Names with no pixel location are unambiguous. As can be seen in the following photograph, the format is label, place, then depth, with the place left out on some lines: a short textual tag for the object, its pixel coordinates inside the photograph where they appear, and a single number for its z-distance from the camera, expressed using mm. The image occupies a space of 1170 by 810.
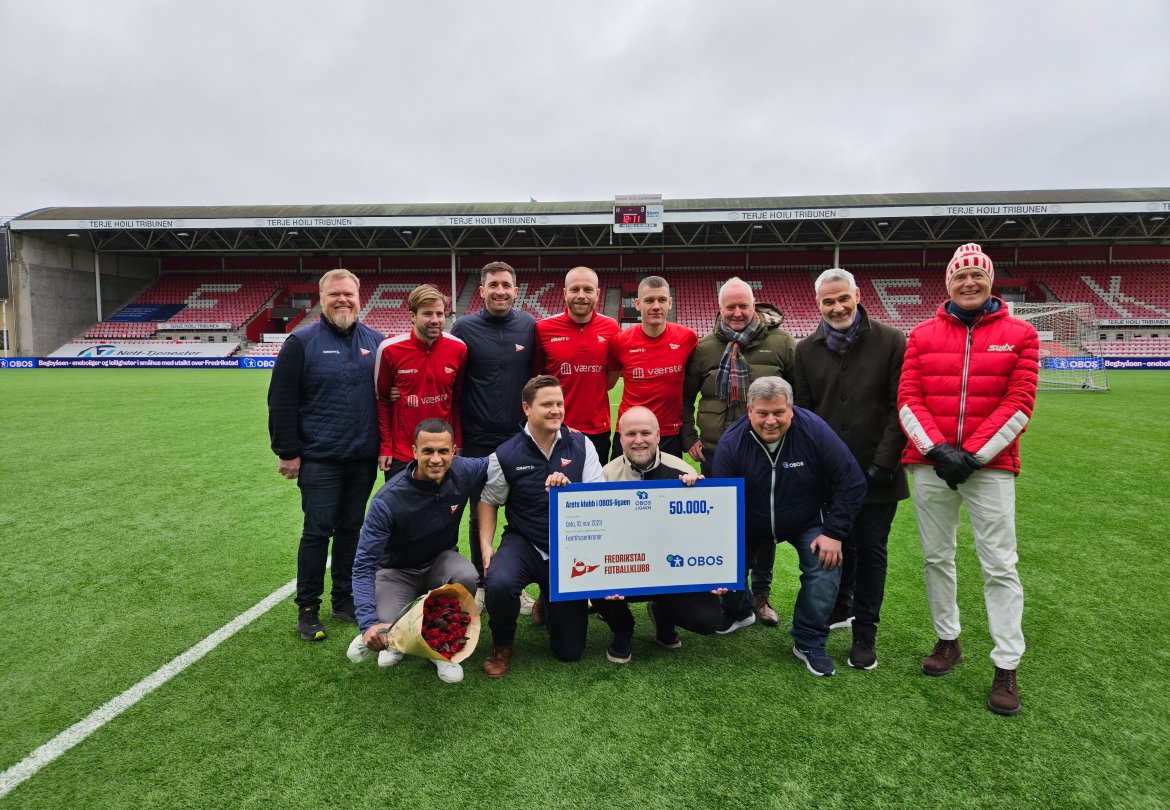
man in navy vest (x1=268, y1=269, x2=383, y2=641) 3357
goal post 17969
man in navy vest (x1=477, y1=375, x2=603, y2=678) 3025
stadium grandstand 29734
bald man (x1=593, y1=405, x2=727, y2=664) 3107
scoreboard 27906
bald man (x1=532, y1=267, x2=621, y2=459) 3926
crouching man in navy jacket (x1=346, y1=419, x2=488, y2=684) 2988
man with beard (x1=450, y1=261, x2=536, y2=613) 3807
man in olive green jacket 3607
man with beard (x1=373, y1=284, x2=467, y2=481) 3574
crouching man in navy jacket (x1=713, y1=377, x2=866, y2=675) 2982
